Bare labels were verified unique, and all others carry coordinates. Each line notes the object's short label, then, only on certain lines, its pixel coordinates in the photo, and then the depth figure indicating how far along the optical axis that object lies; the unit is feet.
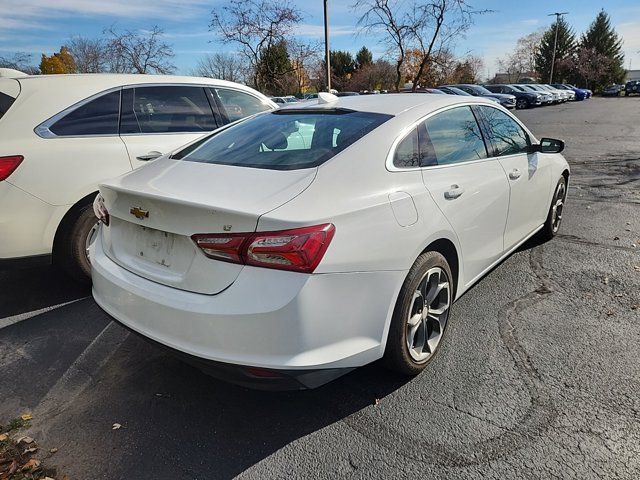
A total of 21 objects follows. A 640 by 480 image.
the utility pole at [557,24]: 188.50
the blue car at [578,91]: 157.19
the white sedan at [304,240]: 6.55
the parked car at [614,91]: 192.75
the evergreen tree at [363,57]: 231.09
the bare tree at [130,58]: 89.86
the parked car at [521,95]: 117.19
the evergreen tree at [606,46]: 223.71
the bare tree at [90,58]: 100.63
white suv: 11.44
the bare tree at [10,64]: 96.27
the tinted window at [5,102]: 11.88
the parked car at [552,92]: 129.05
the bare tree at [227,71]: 107.45
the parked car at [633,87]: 182.05
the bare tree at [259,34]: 70.85
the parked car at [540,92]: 120.78
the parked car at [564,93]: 138.23
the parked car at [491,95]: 98.27
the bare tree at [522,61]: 250.78
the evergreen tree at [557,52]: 226.79
